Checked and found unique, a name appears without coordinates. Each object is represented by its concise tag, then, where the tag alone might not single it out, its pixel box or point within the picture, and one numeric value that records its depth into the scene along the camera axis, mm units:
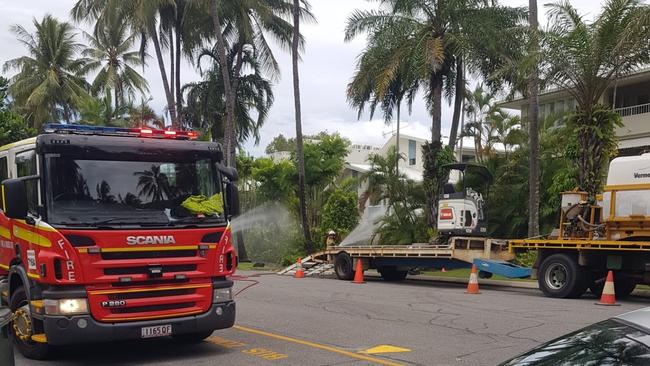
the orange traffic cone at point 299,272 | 23547
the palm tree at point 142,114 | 36628
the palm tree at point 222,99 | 36312
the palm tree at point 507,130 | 31109
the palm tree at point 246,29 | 30069
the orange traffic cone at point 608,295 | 14016
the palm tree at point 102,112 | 38875
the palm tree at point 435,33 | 24266
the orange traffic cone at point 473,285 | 16641
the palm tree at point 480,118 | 39575
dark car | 2908
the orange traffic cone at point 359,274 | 20938
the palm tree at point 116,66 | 44719
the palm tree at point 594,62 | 18219
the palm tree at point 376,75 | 24672
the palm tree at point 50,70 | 44438
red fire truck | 7578
